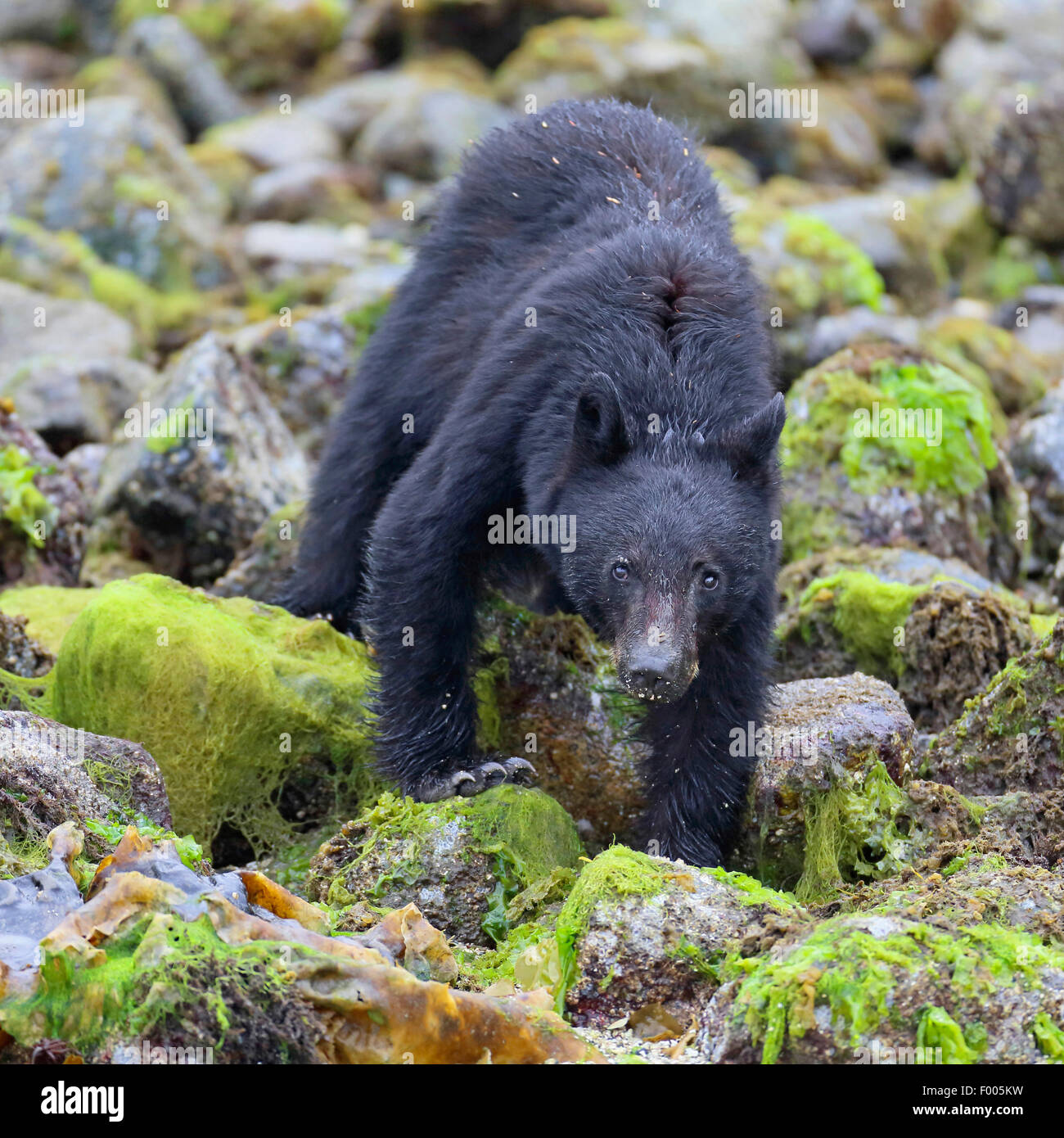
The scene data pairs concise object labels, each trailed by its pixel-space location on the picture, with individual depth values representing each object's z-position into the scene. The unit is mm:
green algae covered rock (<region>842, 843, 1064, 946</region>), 4848
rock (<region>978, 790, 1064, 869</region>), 5672
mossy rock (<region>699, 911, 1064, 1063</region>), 4324
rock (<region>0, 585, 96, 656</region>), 7750
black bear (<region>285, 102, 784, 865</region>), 5953
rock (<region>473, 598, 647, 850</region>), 7004
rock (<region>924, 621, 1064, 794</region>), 6383
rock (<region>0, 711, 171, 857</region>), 5332
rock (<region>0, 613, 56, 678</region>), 7199
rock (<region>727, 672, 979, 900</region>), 6004
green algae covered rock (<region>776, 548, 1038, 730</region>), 7551
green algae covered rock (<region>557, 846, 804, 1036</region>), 5043
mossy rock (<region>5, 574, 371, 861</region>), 6734
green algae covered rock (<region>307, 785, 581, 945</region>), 5918
